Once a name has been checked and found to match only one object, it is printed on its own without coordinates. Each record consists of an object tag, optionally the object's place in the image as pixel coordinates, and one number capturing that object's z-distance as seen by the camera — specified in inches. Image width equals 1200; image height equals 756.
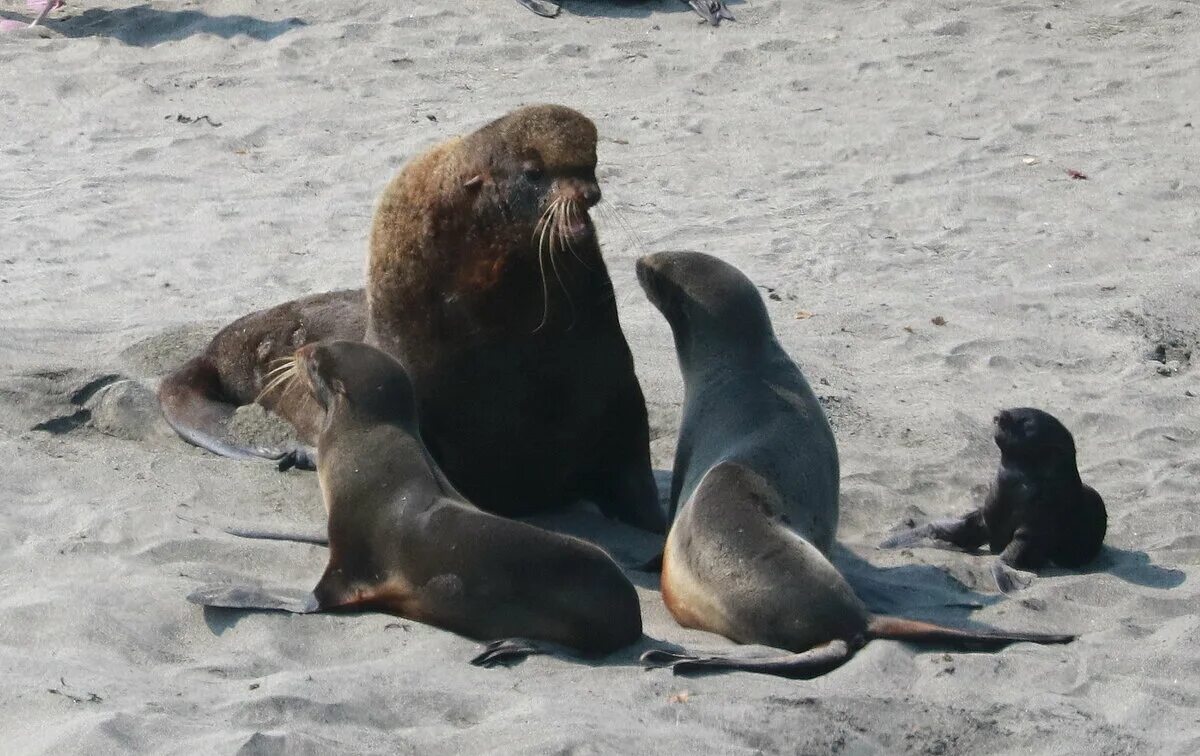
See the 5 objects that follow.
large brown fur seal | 434.0
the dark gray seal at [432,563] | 346.9
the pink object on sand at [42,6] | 983.0
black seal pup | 428.1
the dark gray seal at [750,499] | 352.8
